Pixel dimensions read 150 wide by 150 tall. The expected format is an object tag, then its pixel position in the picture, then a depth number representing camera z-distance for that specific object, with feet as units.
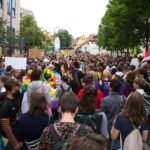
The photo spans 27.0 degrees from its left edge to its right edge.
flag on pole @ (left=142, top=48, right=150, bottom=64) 40.57
